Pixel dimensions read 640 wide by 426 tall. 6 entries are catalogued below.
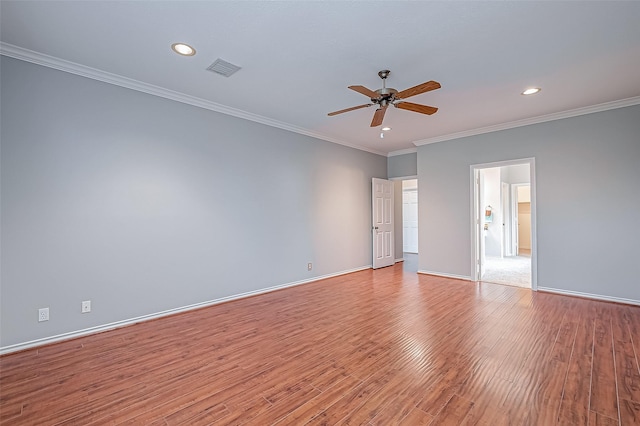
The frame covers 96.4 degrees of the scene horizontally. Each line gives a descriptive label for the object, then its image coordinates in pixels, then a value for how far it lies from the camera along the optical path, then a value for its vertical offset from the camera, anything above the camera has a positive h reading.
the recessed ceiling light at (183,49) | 2.62 +1.55
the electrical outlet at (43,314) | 2.80 -0.97
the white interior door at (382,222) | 6.60 -0.25
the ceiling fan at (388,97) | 2.78 +1.19
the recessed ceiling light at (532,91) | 3.55 +1.51
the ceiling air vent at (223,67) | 2.93 +1.55
